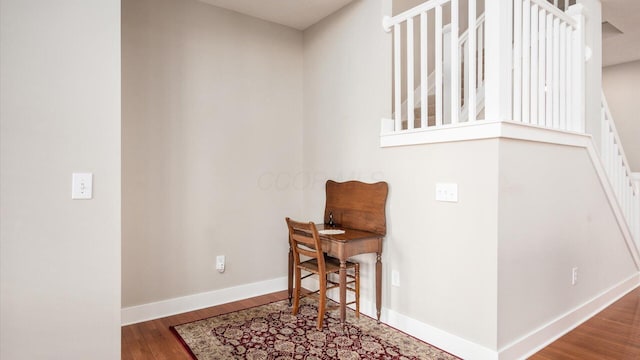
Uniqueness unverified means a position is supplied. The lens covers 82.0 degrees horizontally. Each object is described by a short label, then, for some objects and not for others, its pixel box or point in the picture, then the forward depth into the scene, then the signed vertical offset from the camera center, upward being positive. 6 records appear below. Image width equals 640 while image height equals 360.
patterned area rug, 2.34 -1.11
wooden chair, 2.63 -0.66
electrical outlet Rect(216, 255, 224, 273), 3.27 -0.75
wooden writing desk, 2.62 -0.35
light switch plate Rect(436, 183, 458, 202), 2.36 -0.08
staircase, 2.33 +0.75
